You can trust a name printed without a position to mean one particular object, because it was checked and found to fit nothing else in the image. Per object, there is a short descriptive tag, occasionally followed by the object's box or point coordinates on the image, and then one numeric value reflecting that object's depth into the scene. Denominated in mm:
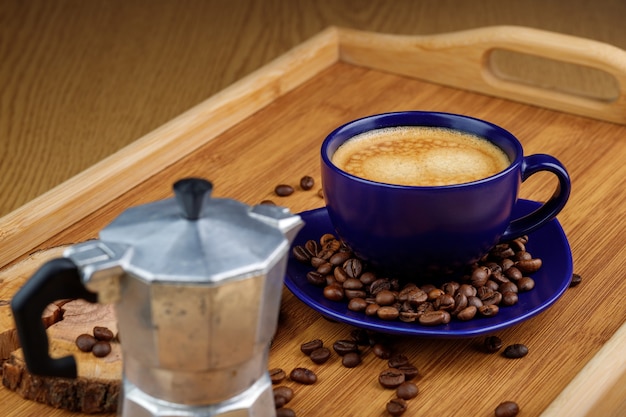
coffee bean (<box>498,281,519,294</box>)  804
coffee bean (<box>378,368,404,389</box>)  776
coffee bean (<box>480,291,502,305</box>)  797
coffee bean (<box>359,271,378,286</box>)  812
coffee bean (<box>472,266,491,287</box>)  812
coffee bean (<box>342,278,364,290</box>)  805
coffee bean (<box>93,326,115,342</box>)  785
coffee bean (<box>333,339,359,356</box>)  799
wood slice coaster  761
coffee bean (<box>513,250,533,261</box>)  834
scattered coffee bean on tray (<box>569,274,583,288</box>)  853
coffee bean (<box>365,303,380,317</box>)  787
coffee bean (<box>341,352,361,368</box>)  791
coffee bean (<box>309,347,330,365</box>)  794
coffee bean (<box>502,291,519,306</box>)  796
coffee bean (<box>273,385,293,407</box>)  763
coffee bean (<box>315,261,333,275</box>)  821
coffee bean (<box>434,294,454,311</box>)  791
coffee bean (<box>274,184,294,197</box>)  949
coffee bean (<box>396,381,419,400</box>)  768
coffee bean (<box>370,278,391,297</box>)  807
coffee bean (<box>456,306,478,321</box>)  785
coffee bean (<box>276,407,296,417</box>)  751
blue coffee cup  775
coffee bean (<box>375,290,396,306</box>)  793
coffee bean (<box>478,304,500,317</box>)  788
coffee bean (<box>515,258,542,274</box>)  824
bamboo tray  776
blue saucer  777
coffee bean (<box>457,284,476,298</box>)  797
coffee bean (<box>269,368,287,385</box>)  781
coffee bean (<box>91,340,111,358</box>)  773
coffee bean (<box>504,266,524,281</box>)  816
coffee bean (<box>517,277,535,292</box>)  809
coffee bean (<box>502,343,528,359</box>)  796
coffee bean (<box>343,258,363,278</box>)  818
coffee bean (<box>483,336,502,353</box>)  801
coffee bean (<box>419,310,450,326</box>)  779
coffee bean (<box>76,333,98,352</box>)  780
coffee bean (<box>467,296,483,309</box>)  792
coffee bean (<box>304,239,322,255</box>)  839
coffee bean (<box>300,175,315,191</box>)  954
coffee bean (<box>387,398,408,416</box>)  758
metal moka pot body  655
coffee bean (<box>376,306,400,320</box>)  782
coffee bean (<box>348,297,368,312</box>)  792
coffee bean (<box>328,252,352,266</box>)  827
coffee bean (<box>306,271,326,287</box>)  817
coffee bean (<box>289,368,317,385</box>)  781
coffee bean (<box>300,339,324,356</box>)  801
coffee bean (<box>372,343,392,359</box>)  797
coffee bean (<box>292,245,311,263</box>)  834
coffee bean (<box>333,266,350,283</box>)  814
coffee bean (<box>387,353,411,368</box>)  789
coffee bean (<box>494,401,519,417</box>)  753
